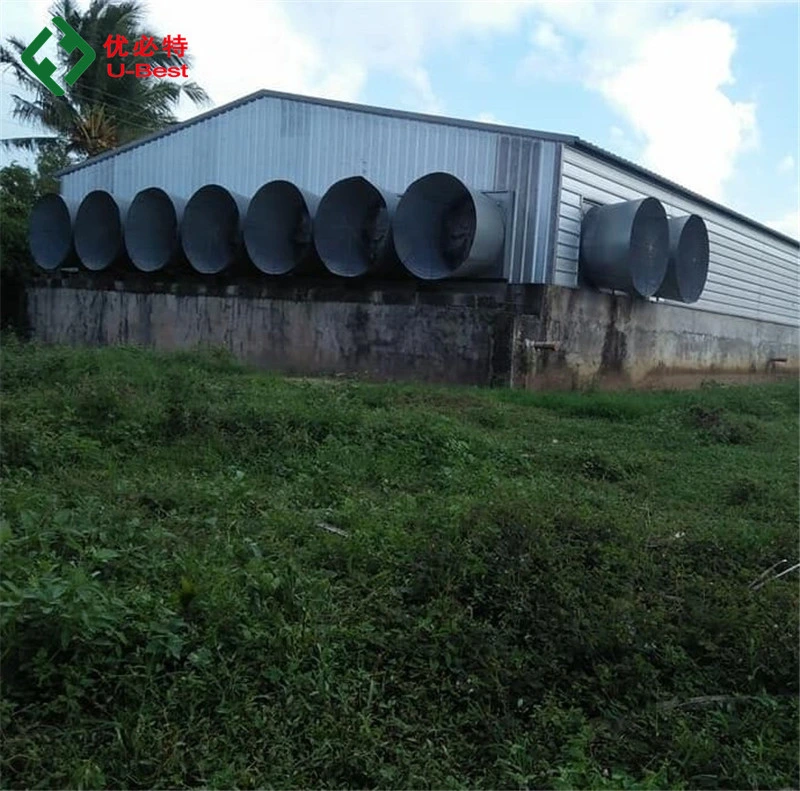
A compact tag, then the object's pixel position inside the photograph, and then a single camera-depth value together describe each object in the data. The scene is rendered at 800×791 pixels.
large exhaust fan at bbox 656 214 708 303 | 10.92
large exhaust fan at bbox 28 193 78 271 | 13.01
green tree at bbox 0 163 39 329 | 13.95
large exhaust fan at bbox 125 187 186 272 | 11.80
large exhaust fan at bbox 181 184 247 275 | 11.23
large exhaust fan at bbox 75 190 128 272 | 12.45
